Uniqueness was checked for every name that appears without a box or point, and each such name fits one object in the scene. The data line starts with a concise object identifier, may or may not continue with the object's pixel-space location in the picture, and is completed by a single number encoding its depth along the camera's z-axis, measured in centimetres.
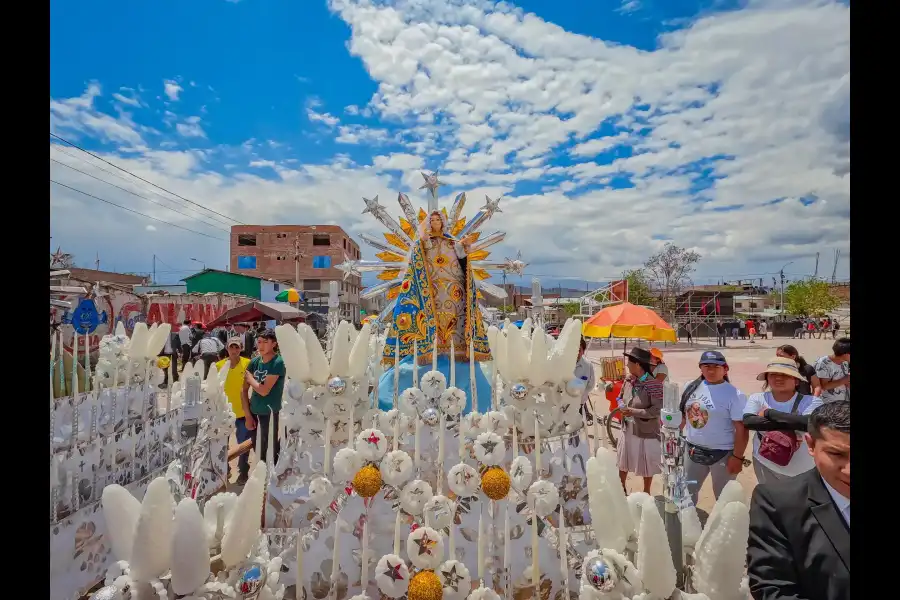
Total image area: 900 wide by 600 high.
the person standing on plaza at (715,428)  350
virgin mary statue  409
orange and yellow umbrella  684
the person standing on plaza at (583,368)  516
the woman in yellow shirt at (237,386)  496
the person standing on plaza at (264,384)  451
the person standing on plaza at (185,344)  1054
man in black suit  132
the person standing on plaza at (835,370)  443
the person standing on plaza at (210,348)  763
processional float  139
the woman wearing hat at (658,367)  414
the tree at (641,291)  3266
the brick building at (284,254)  3631
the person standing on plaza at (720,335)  2232
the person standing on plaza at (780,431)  312
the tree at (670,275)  3072
